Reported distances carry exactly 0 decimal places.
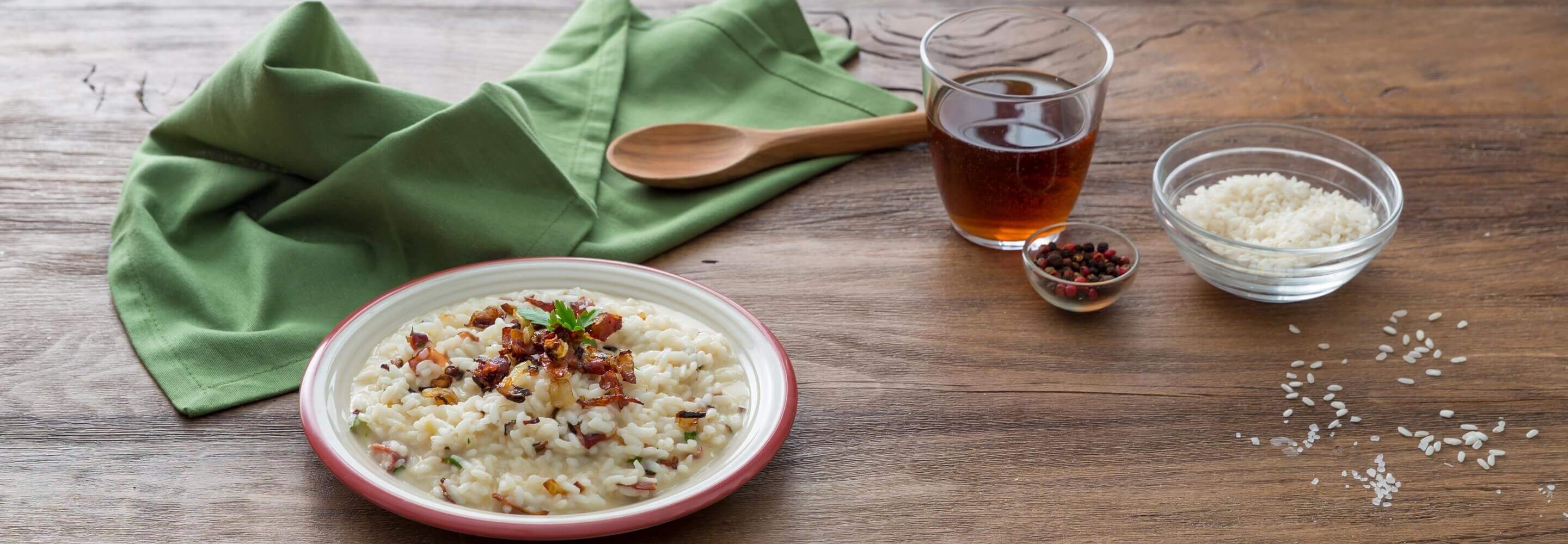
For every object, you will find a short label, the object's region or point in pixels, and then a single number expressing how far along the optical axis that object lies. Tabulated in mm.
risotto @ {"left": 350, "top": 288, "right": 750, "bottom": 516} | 850
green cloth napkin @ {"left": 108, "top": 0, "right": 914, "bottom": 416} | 964
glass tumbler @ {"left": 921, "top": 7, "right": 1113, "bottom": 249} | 989
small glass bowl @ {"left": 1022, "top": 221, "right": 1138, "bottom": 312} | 970
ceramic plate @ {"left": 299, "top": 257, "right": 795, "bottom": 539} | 827
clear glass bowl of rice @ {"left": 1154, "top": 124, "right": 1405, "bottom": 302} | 967
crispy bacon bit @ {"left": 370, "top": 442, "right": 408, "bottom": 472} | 855
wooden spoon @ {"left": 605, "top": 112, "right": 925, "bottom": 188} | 1078
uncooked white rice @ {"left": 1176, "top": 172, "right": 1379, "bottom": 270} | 980
